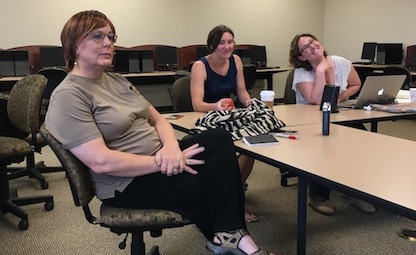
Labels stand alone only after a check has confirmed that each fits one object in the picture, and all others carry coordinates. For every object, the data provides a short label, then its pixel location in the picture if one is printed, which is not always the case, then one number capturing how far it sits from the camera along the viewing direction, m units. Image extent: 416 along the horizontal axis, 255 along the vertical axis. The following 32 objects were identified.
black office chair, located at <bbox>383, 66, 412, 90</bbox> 4.26
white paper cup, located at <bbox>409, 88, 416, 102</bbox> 2.77
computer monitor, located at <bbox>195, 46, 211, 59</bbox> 6.77
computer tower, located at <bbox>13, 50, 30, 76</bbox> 5.38
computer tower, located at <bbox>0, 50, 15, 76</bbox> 5.32
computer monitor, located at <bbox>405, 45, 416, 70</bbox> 6.16
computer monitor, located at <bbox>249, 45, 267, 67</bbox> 7.22
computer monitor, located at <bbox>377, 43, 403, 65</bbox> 6.56
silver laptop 2.50
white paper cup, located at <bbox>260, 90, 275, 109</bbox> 2.38
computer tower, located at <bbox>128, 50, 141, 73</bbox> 5.99
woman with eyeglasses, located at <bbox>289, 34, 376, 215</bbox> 2.65
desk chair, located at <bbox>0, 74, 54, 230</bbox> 2.47
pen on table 1.81
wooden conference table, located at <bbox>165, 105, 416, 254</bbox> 1.14
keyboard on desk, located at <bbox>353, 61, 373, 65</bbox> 6.92
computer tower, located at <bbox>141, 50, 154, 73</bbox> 6.11
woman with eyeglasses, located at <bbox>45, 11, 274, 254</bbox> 1.40
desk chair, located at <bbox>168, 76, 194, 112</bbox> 2.80
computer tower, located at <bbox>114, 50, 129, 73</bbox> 5.92
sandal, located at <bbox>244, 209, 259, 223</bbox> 2.48
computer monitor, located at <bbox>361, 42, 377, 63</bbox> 6.87
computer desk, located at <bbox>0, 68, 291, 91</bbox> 5.79
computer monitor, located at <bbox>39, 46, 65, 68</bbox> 5.69
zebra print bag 1.85
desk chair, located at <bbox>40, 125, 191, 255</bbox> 1.44
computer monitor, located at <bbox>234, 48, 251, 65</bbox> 6.99
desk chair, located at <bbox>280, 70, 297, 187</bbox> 3.11
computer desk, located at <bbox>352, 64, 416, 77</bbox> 6.33
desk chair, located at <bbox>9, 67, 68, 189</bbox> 2.87
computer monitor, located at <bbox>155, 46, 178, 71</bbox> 6.50
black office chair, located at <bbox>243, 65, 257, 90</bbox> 5.71
